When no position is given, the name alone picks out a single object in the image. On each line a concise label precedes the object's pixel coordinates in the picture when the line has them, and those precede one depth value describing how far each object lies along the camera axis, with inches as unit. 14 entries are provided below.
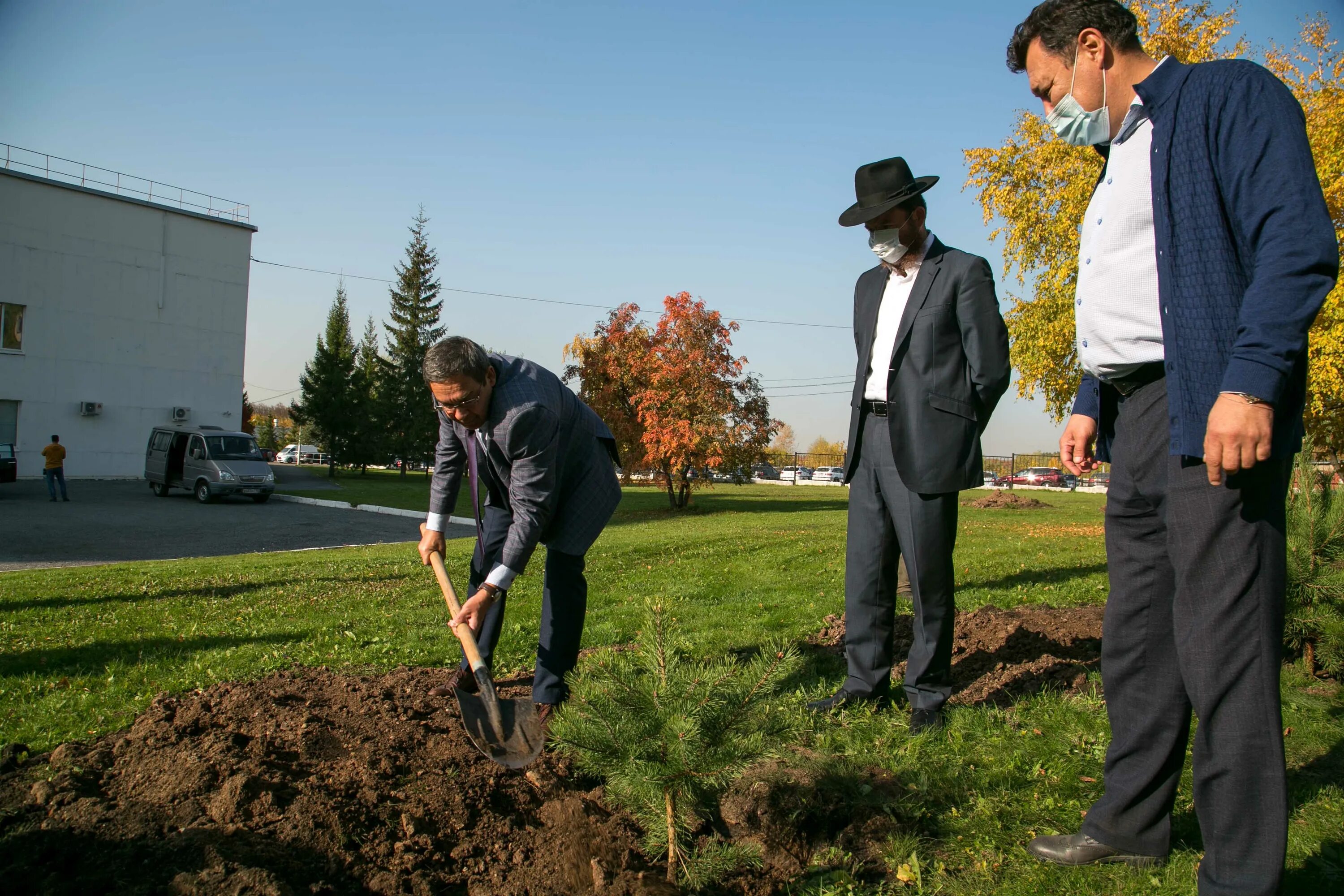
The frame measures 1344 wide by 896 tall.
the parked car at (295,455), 3014.3
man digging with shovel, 129.7
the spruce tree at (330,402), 1729.8
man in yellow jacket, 821.2
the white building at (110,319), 1133.7
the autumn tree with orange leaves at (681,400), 881.5
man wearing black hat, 132.0
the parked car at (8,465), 843.4
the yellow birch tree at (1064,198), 476.7
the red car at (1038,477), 2151.8
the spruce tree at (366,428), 1743.4
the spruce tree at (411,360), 1769.2
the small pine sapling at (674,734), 86.2
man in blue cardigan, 71.6
